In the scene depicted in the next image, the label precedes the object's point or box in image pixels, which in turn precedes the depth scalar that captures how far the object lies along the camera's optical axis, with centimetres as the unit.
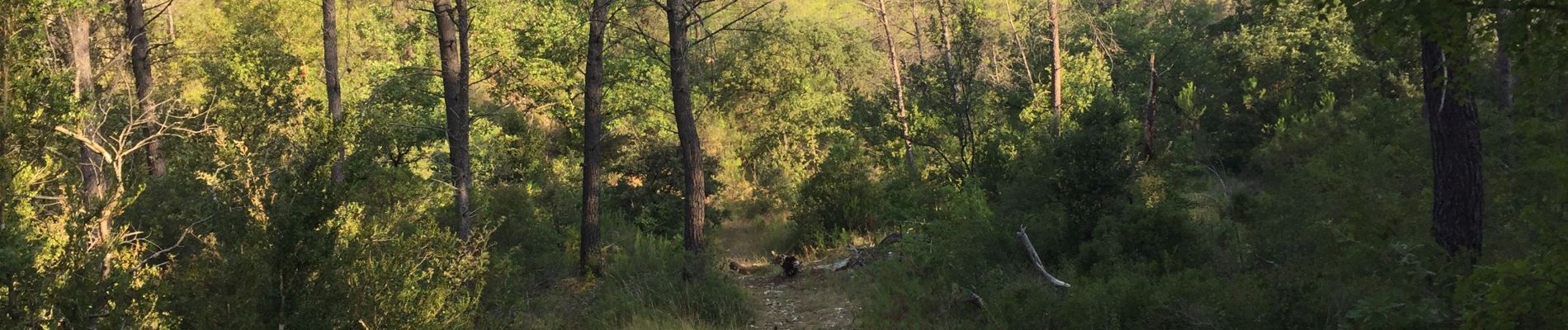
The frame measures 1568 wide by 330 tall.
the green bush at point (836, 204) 1580
